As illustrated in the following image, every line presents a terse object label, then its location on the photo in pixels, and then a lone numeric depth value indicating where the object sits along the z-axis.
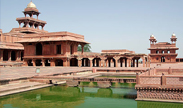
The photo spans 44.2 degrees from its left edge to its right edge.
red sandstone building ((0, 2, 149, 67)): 33.91
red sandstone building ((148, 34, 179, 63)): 56.12
